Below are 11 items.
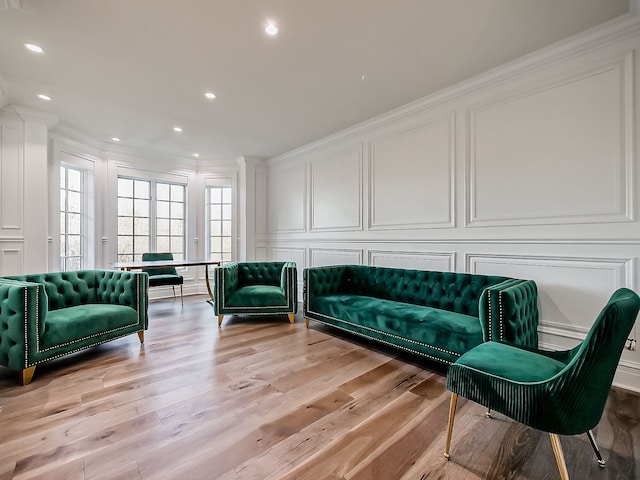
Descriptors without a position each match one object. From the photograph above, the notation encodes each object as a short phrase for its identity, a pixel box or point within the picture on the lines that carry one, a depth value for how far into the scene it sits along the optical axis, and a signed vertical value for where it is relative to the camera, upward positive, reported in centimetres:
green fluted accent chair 111 -61
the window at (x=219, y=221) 617 +38
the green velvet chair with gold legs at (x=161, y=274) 449 -57
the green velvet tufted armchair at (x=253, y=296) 377 -73
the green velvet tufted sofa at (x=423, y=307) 214 -66
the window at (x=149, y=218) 527 +39
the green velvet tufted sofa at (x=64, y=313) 222 -66
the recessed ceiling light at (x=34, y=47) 245 +160
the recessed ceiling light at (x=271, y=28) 222 +160
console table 372 -34
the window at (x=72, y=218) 445 +32
